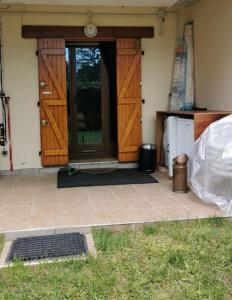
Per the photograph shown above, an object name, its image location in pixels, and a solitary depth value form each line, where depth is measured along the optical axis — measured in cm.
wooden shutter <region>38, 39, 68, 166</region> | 480
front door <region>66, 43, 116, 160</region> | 524
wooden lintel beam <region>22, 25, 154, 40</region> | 476
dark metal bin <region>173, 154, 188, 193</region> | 379
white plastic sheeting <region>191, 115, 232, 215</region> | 318
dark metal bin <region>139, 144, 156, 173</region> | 490
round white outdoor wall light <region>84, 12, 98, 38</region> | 485
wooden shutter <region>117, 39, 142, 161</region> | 499
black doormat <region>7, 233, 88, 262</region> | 241
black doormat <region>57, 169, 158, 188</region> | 429
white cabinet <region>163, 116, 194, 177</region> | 406
